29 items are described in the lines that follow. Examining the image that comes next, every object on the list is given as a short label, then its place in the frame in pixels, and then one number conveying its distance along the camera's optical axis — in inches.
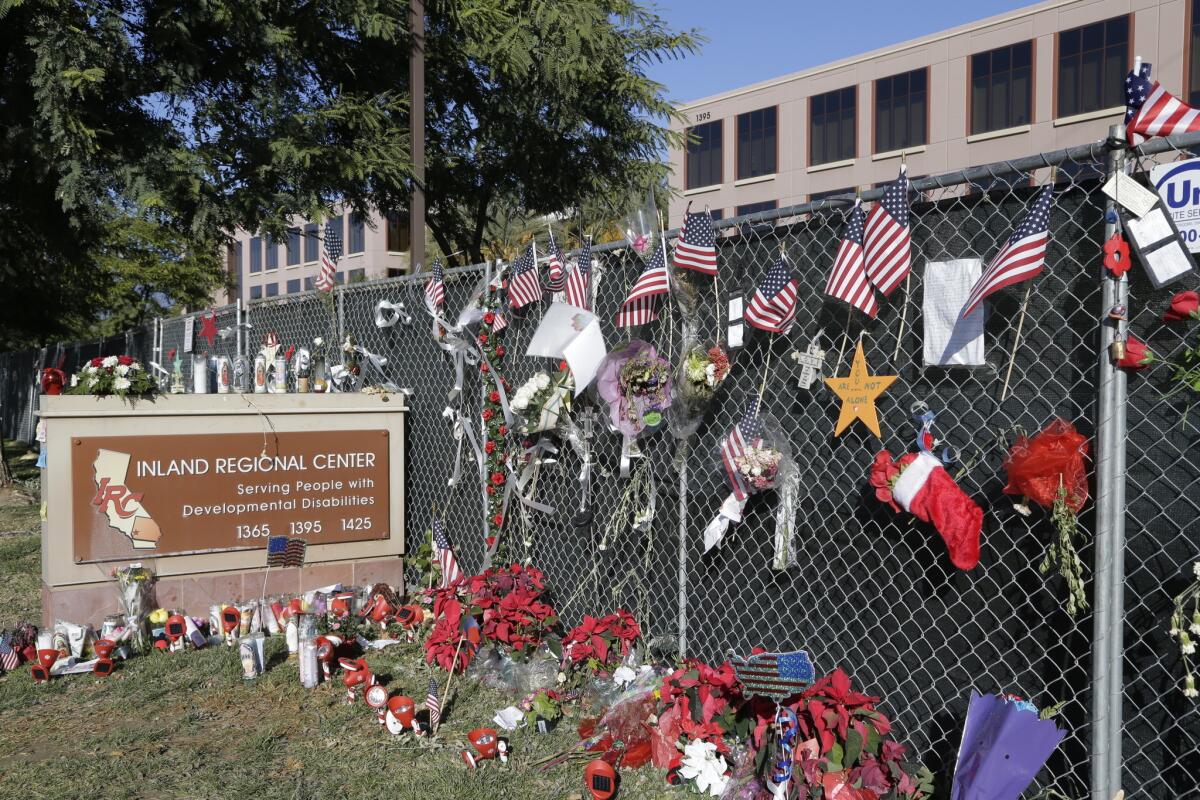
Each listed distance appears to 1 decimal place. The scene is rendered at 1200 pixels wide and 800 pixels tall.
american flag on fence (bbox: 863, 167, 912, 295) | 116.0
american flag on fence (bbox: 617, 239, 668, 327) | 151.3
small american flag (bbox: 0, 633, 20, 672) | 192.5
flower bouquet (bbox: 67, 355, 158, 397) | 207.0
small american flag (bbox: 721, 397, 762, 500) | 136.9
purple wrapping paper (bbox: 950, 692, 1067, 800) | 99.4
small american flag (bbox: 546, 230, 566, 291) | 177.8
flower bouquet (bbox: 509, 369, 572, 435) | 177.8
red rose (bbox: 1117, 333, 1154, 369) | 95.7
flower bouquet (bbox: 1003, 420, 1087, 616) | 100.2
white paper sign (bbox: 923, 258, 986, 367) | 111.0
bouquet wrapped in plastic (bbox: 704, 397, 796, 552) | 134.8
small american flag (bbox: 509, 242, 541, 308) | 186.9
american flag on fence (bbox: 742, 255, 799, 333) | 132.0
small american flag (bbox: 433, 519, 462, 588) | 217.3
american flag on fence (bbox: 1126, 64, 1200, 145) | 90.4
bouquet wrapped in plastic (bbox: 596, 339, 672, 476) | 155.8
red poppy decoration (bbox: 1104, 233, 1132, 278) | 95.3
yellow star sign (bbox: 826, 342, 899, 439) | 121.9
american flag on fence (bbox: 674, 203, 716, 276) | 144.1
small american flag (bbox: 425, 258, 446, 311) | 220.5
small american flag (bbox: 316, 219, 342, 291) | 272.5
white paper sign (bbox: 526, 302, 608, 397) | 163.6
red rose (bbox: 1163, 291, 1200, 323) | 90.8
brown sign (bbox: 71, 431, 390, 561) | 205.6
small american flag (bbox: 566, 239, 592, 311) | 170.7
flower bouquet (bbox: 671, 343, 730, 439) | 145.4
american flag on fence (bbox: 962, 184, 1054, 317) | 102.2
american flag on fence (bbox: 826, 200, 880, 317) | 120.3
